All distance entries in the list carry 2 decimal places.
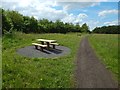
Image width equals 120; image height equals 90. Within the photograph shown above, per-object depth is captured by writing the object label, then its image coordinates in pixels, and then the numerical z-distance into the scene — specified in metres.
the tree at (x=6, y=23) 16.70
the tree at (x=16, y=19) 20.91
